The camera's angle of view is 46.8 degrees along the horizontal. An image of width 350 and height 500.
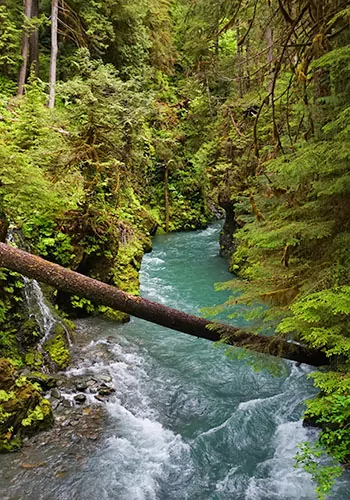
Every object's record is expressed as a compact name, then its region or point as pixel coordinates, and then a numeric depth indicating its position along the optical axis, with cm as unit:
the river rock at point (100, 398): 633
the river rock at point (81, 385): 648
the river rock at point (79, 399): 619
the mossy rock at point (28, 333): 684
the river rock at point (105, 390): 650
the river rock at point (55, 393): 622
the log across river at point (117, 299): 471
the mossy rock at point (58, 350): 703
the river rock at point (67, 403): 607
